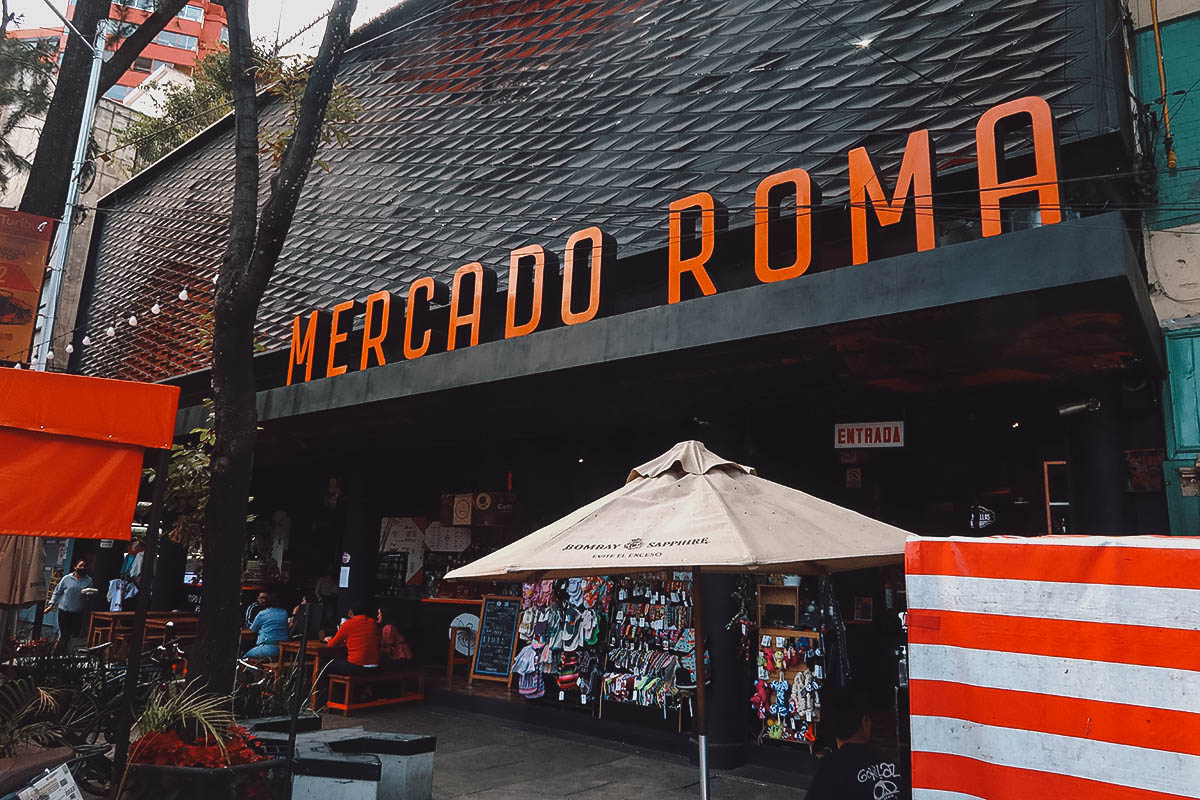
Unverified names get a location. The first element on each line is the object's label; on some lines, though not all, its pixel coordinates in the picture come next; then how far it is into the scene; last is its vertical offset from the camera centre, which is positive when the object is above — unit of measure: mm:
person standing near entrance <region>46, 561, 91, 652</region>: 16203 -1176
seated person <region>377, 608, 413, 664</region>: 11289 -1257
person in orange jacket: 10617 -1216
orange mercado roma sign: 6426 +3296
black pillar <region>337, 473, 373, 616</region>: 13617 +203
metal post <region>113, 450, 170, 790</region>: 4242 -350
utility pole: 8867 +3418
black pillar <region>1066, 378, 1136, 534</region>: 7113 +1042
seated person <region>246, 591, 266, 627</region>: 14605 -1112
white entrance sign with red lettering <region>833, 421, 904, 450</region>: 8766 +1550
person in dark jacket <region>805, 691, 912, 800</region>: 3957 -1010
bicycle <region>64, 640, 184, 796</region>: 5785 -1530
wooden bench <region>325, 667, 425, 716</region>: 10586 -1802
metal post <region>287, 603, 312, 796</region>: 4906 -846
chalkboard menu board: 11688 -1146
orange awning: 4484 +556
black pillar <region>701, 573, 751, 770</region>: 8312 -1215
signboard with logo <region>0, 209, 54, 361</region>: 7680 +2580
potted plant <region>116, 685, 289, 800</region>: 4820 -1317
